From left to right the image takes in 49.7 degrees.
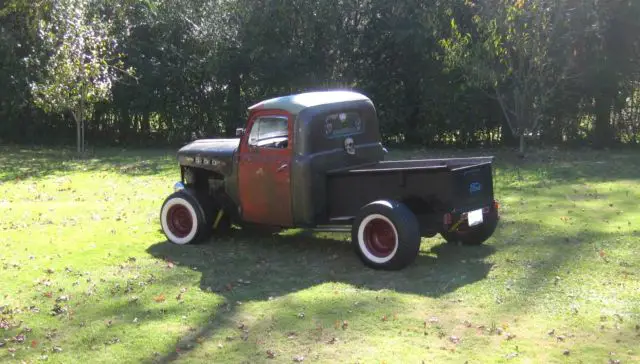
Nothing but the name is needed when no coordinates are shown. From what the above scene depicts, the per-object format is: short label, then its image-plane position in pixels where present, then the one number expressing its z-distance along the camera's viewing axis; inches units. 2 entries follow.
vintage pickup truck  279.7
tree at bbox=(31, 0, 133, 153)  643.5
